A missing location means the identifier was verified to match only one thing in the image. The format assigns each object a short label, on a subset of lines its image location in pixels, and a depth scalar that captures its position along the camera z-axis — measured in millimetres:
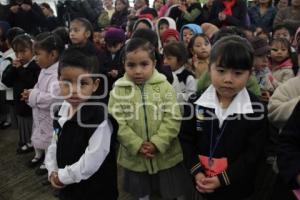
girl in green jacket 2090
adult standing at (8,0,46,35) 5781
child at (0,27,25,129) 3615
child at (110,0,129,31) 5879
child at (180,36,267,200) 1712
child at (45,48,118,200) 1735
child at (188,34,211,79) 2936
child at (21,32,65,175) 2977
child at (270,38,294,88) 2678
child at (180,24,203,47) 3920
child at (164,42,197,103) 2812
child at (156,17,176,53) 4492
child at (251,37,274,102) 2531
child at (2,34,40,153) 3299
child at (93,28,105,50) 4797
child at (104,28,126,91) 3545
